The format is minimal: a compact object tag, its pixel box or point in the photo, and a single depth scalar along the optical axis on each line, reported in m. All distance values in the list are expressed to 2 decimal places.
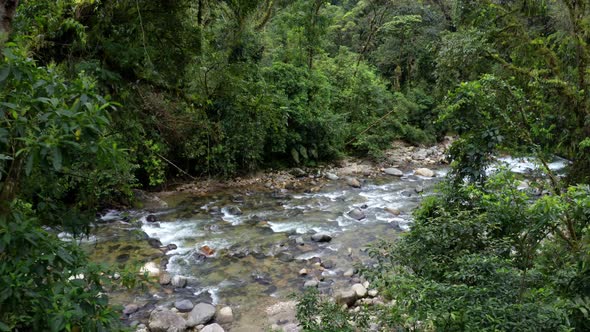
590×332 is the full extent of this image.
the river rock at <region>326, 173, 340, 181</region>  13.21
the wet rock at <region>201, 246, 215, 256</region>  7.70
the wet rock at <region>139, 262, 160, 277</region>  6.77
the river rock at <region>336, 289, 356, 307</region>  5.80
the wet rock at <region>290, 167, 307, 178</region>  13.35
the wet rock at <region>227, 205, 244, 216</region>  9.93
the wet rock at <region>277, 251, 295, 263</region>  7.53
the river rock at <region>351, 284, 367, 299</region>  6.02
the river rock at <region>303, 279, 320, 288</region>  6.52
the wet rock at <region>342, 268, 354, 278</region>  6.86
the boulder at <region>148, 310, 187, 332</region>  5.29
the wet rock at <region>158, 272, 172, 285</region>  6.59
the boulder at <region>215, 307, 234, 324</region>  5.62
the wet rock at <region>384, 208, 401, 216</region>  9.87
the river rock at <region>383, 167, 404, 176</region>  13.86
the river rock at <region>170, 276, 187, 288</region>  6.54
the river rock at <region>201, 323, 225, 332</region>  5.23
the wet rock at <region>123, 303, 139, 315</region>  5.75
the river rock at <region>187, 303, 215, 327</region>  5.49
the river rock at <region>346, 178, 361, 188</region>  12.42
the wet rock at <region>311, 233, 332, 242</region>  8.35
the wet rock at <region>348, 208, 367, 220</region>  9.70
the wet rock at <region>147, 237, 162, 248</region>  7.98
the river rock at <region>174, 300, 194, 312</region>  5.84
